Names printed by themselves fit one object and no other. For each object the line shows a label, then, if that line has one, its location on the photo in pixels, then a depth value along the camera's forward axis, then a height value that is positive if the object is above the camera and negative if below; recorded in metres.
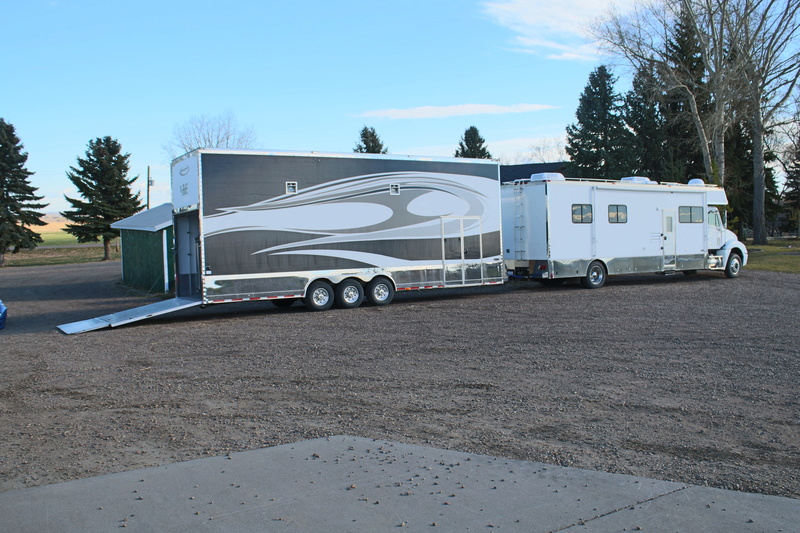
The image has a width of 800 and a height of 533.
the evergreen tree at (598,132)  42.09 +7.98
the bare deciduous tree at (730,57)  33.88 +10.36
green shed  21.91 +0.73
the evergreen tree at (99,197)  50.38 +5.71
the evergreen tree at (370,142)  50.66 +9.24
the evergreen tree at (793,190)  53.19 +4.98
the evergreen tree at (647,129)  44.00 +8.39
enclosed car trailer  14.07 +0.87
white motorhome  18.67 +0.84
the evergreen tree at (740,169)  44.69 +5.71
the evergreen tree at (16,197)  49.50 +5.92
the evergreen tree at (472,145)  51.53 +8.99
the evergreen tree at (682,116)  39.97 +8.74
